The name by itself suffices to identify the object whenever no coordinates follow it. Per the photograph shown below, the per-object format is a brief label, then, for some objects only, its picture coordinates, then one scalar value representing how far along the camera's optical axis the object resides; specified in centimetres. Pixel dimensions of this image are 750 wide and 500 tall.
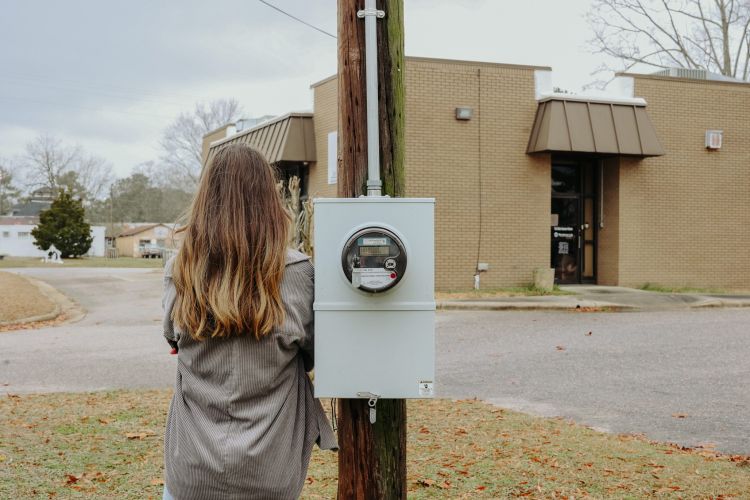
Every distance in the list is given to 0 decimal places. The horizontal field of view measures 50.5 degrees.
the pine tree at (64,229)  5350
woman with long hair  242
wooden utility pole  318
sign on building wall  2055
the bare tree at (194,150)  6069
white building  6819
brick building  1905
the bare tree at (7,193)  7781
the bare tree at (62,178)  7512
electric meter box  278
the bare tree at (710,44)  3362
